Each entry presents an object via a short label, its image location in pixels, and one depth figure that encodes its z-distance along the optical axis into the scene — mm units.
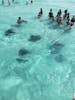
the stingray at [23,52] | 7531
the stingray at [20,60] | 7202
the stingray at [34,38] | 8410
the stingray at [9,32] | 8724
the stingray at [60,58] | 7331
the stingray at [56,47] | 7748
